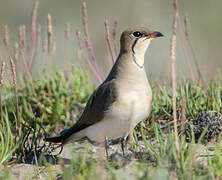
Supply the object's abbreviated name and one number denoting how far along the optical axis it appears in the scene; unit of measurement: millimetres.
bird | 7590
